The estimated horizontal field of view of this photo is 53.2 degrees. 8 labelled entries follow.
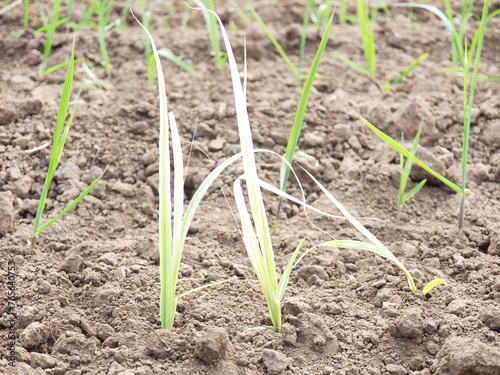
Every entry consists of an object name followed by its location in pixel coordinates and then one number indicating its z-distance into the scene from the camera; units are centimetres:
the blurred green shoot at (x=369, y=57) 222
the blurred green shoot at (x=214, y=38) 238
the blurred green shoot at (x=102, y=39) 240
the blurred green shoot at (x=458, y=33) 204
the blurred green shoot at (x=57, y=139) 138
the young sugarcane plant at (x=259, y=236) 121
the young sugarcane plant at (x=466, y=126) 148
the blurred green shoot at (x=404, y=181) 166
